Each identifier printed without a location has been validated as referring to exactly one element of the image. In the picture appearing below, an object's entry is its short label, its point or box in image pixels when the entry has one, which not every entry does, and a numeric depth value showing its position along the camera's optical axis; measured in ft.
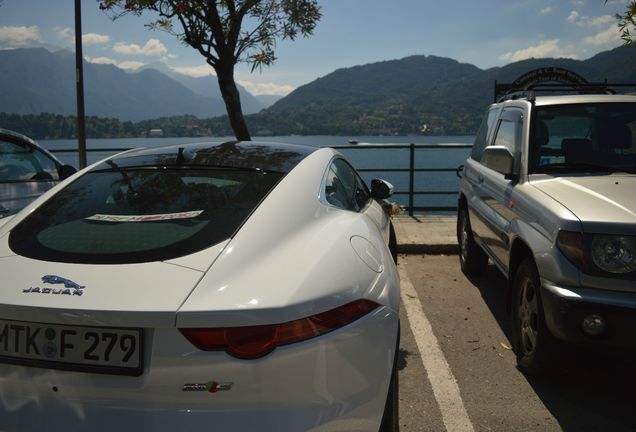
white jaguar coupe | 5.39
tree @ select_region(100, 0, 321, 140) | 22.70
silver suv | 9.20
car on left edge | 16.79
